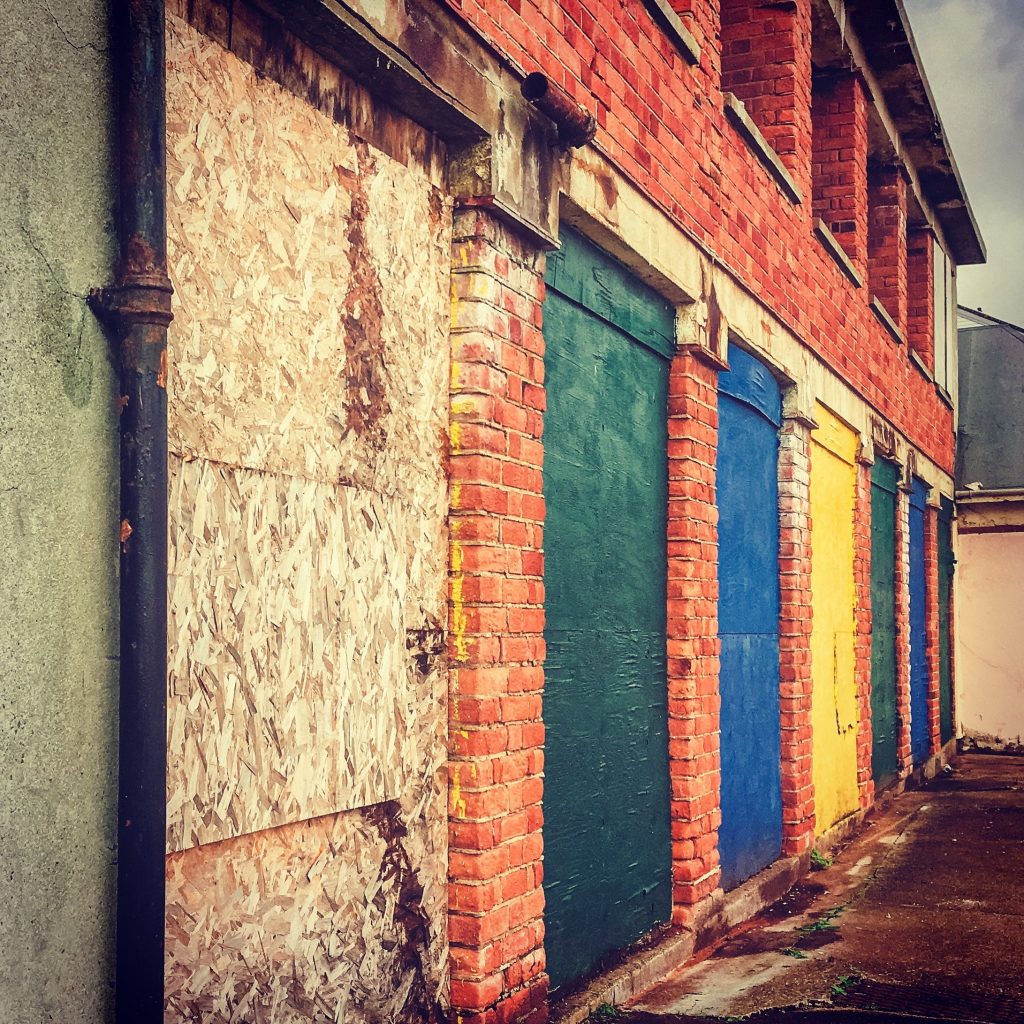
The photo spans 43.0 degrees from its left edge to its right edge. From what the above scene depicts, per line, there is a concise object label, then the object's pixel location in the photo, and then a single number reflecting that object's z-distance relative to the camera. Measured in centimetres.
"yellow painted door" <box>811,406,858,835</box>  873
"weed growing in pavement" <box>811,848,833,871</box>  826
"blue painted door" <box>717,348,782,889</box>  667
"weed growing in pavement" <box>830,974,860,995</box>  500
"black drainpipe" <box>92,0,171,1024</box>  243
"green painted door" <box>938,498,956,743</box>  1592
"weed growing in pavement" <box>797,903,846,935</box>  630
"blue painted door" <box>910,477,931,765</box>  1366
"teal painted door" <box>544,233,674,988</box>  459
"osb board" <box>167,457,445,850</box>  275
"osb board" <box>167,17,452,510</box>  280
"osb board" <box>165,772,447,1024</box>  277
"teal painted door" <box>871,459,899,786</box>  1117
